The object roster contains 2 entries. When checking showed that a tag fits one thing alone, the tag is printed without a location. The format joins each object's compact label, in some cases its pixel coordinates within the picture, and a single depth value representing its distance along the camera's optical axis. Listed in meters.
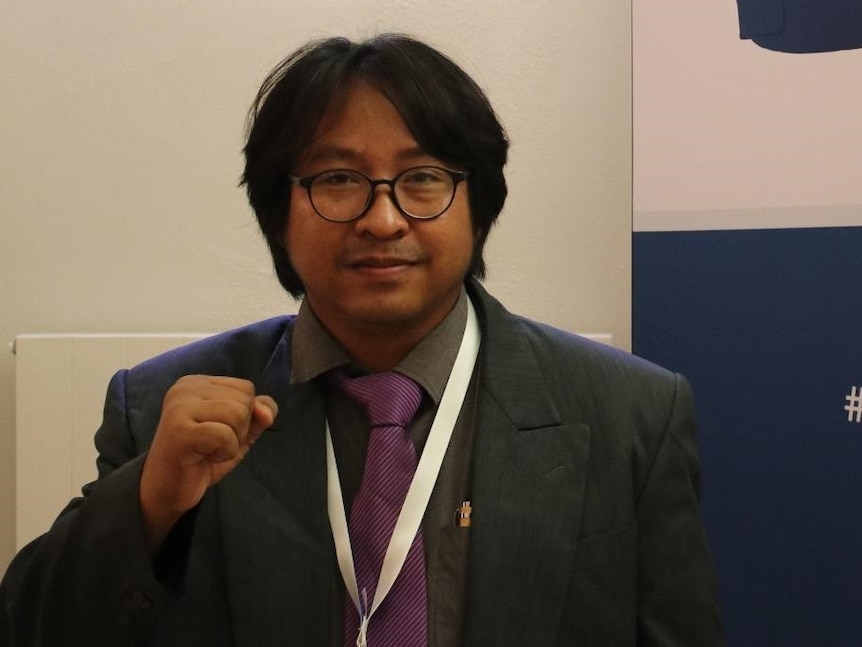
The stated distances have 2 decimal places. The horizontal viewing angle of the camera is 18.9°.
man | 1.91
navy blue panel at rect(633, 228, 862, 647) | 2.36
